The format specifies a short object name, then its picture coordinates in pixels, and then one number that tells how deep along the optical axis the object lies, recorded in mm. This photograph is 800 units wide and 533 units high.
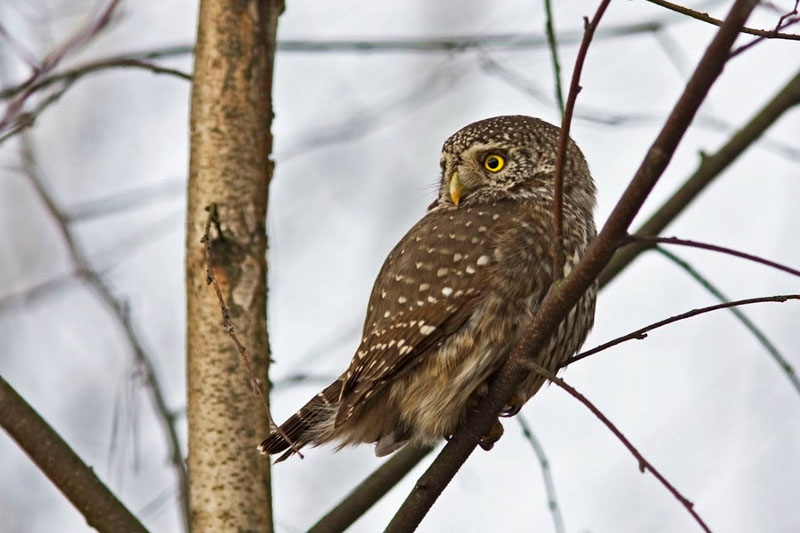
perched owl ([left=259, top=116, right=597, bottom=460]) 6937
